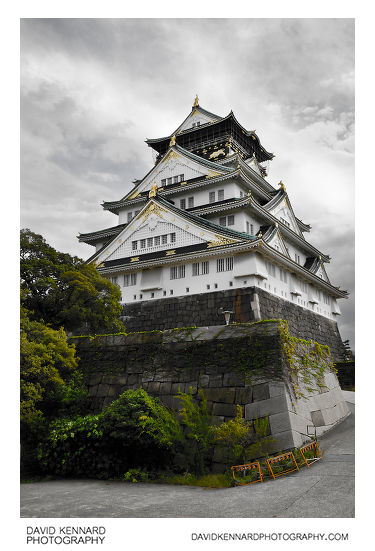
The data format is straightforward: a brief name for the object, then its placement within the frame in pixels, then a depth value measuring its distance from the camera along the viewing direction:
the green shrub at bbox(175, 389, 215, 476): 11.34
